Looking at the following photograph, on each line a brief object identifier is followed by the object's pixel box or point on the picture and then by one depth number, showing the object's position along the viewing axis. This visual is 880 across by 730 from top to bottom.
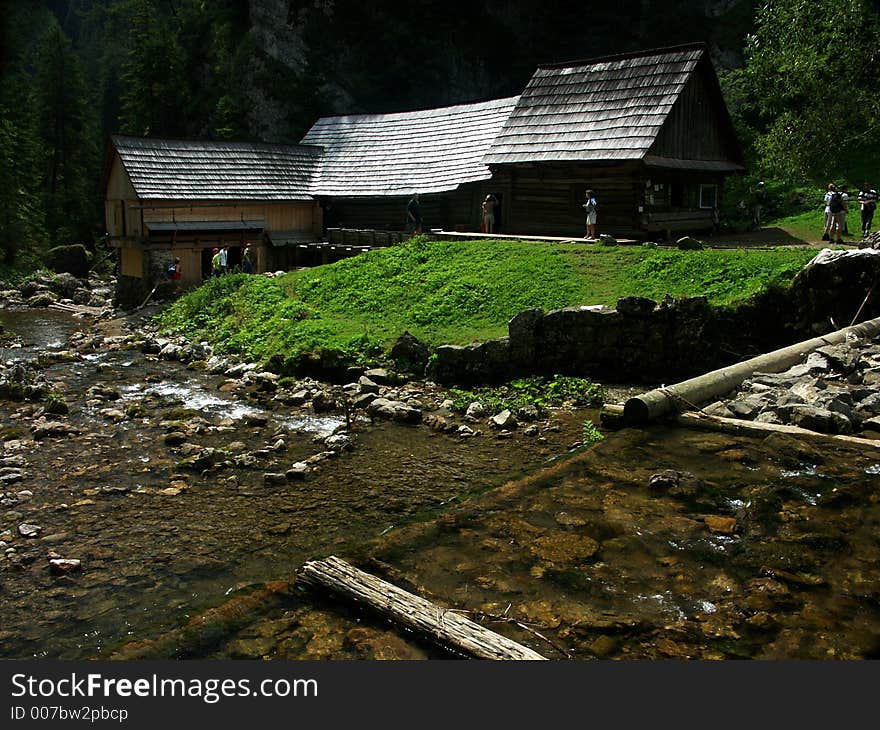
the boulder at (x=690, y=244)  21.22
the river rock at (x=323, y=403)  15.26
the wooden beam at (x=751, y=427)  11.82
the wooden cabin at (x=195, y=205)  30.44
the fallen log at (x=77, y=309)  31.67
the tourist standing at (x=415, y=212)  29.58
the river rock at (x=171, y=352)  20.77
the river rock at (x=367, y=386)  16.08
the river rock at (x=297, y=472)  11.52
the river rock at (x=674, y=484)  10.29
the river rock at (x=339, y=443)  12.80
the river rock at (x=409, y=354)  17.34
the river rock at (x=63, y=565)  8.54
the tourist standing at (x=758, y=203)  28.89
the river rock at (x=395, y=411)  14.37
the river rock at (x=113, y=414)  14.71
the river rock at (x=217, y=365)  18.97
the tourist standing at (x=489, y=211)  28.33
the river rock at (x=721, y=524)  9.10
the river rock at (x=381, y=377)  16.68
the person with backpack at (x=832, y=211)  22.33
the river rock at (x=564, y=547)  8.52
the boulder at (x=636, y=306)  16.56
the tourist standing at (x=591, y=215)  24.33
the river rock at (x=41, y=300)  33.31
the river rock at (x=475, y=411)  14.41
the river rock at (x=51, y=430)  13.43
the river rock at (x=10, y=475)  11.22
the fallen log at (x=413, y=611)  6.51
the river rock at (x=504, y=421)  13.80
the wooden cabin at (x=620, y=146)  26.00
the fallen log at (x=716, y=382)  13.40
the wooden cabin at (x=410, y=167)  32.44
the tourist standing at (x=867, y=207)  23.05
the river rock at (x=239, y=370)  18.38
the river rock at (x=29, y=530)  9.44
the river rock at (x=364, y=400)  15.40
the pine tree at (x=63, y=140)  50.66
